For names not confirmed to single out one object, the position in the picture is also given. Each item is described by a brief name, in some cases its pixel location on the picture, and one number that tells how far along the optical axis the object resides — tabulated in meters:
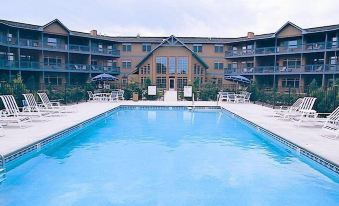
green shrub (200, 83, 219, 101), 26.67
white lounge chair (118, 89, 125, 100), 26.16
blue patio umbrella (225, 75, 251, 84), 26.20
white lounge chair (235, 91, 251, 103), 24.58
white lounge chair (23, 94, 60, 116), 13.31
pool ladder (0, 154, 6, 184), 6.88
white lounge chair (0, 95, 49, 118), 11.38
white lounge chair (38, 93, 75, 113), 14.84
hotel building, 32.19
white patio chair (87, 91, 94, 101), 25.34
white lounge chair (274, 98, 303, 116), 14.43
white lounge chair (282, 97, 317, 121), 12.94
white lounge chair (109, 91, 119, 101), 25.25
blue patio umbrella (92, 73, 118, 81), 26.40
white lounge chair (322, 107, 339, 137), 9.60
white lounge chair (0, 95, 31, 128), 10.70
